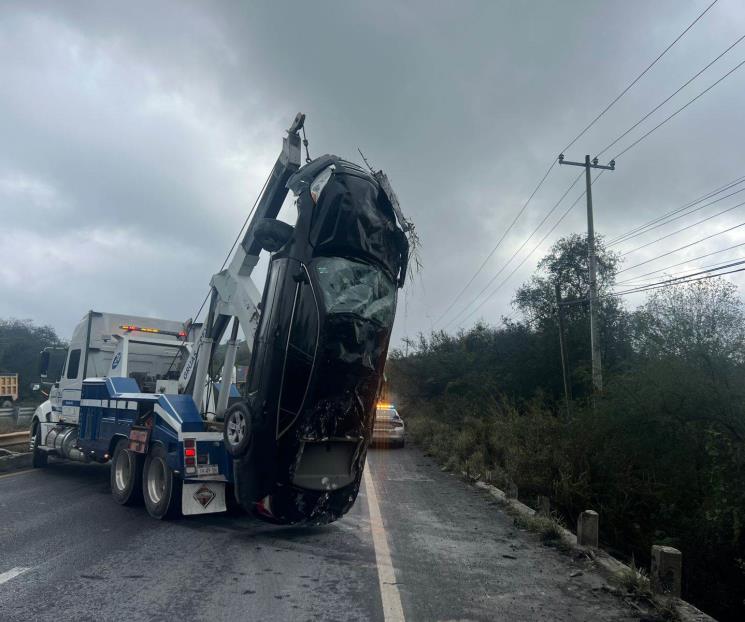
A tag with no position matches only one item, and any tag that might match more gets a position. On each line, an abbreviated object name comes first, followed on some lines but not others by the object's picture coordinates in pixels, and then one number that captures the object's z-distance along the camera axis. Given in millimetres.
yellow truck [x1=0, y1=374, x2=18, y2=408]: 37312
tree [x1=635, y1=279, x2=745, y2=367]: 11812
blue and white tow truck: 8195
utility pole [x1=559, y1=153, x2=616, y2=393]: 19109
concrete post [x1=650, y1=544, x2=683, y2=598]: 5879
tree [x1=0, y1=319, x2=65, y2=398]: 53956
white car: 21109
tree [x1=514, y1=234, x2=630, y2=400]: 23875
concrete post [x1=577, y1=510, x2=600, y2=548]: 7672
